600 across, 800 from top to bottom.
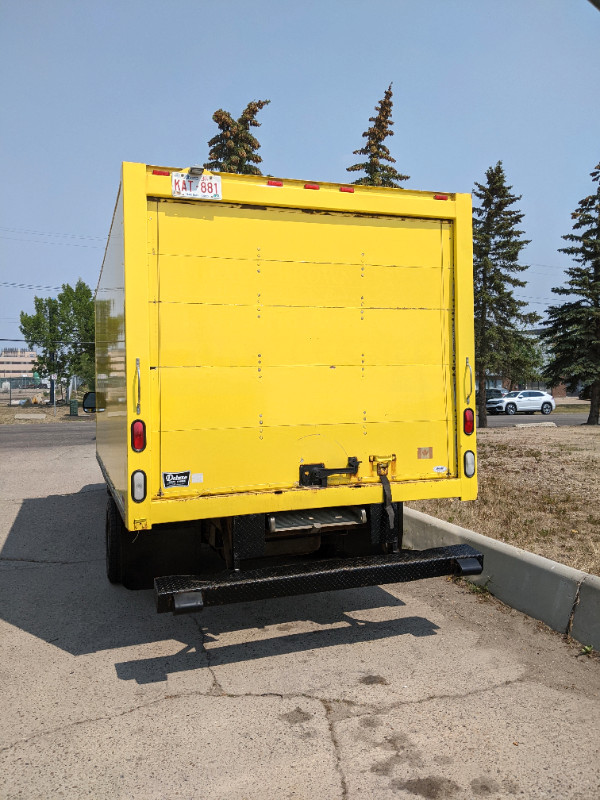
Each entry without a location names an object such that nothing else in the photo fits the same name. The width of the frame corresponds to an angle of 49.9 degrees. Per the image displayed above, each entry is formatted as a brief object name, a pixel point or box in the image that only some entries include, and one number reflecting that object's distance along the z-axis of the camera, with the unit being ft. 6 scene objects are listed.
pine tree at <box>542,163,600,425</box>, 92.94
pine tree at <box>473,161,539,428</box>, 99.25
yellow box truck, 13.53
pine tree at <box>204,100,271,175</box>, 91.76
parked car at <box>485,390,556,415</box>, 136.05
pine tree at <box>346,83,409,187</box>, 94.17
